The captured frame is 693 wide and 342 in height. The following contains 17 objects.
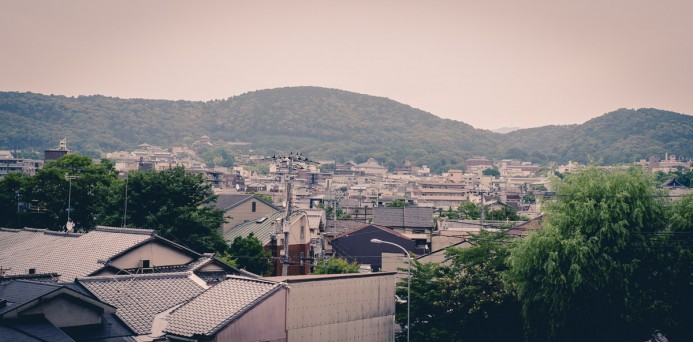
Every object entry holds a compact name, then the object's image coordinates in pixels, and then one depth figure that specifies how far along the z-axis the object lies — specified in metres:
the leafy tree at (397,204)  97.64
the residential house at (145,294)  19.35
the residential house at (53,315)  15.63
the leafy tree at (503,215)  71.81
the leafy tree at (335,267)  37.56
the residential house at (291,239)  43.38
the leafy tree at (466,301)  30.31
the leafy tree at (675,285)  25.85
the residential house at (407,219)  65.25
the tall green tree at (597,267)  26.25
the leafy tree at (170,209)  37.38
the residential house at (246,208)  54.50
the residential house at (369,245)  54.22
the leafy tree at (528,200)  140.15
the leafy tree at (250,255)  38.56
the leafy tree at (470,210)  89.62
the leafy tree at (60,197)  45.56
